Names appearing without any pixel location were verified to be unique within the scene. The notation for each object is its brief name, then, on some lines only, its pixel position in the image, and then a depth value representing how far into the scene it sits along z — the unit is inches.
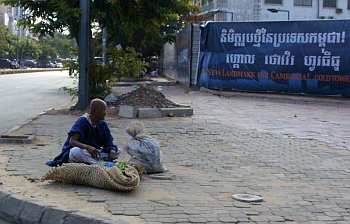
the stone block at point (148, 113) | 573.5
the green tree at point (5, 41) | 2738.2
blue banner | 808.9
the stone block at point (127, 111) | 576.4
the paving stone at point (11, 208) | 243.9
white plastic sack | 297.3
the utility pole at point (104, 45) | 706.9
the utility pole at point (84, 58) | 601.5
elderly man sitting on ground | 285.1
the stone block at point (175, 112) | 588.7
